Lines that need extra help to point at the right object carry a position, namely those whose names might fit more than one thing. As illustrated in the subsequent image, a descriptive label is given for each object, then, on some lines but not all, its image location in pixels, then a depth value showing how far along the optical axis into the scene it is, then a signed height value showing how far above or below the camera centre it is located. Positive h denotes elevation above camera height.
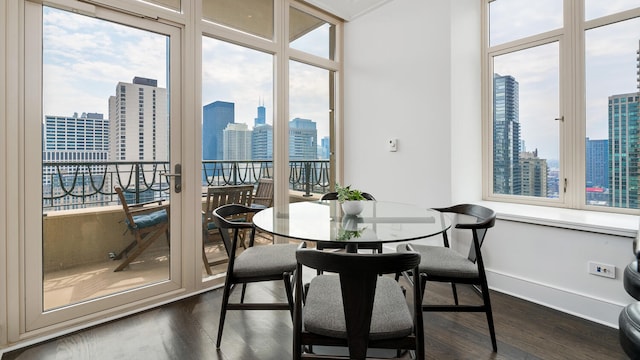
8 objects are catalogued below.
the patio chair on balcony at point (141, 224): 2.39 -0.35
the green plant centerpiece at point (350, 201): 2.15 -0.15
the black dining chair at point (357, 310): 1.11 -0.56
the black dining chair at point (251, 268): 1.88 -0.54
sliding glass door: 2.01 +0.14
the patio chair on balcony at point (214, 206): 2.77 -0.24
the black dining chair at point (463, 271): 1.83 -0.54
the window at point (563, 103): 2.40 +0.64
